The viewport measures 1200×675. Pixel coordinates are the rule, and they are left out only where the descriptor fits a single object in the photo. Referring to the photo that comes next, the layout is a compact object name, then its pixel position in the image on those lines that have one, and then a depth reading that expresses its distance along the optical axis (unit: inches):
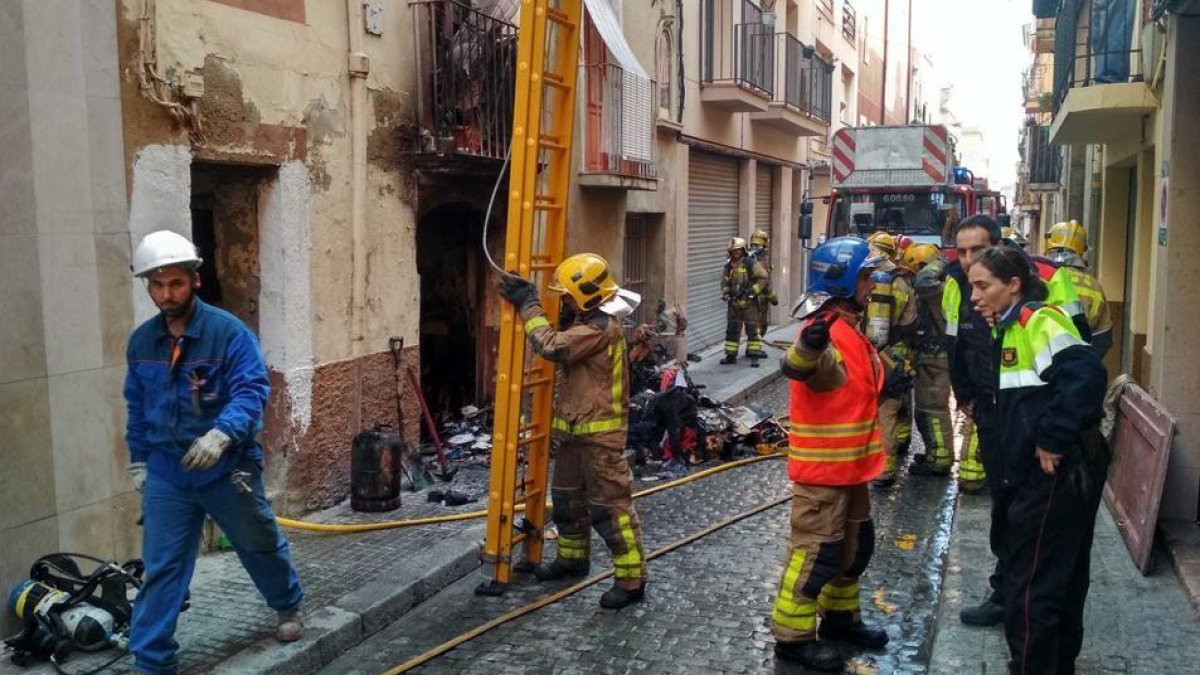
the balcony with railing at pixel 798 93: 693.3
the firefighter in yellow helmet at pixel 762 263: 553.9
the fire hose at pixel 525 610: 183.2
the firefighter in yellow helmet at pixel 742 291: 546.9
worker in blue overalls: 163.2
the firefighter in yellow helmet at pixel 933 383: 315.3
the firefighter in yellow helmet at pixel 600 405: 201.6
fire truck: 586.9
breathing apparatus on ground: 173.8
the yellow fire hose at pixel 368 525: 247.4
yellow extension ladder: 202.5
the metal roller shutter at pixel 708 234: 619.8
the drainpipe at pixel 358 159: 272.1
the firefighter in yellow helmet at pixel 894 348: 291.0
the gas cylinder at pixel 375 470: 264.8
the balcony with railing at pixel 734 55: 592.1
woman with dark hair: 144.9
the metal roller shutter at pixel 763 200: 769.6
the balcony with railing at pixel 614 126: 412.2
